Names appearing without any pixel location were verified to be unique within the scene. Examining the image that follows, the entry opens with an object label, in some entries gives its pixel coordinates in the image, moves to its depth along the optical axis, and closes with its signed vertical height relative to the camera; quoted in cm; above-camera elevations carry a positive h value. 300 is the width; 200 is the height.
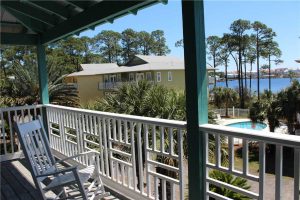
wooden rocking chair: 257 -80
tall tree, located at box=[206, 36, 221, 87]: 5016 +551
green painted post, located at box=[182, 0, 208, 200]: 229 -7
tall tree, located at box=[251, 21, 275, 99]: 4538 +696
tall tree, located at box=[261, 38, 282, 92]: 4644 +461
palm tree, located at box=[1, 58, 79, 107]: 1055 -19
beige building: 2541 +77
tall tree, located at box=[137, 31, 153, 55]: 5181 +709
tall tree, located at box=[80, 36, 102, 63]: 4474 +479
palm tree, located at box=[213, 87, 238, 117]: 3312 -202
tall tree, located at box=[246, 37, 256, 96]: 4538 +401
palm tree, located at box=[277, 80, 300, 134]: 1786 -159
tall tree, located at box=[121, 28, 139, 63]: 5138 +709
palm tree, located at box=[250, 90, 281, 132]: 1894 -215
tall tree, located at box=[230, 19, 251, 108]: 4405 +683
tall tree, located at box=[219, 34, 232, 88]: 4538 +466
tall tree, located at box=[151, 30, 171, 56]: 5322 +701
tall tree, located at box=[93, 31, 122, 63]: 5007 +651
